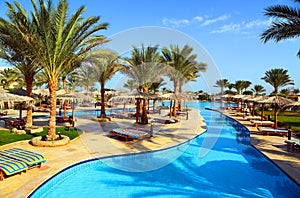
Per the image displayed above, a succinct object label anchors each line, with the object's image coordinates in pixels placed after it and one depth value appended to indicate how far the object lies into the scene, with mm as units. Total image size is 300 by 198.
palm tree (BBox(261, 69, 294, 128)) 31594
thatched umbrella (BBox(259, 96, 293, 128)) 16500
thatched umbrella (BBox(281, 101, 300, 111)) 11106
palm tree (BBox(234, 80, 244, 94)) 52031
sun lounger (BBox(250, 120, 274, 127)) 17814
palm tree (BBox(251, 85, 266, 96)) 51247
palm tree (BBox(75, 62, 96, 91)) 40719
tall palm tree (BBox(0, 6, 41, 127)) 10469
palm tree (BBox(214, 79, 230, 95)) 60594
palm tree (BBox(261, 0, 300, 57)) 9734
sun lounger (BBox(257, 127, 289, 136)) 14541
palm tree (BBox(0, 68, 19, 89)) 40106
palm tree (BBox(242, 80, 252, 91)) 51988
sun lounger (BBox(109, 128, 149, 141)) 12115
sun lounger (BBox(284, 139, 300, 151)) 10998
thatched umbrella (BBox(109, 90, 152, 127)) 15364
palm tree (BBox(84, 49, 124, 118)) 20031
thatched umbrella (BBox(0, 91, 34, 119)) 9334
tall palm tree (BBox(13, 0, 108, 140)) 10267
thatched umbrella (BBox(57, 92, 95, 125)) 16141
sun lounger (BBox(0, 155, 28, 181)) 6602
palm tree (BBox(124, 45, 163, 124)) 18109
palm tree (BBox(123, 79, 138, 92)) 52906
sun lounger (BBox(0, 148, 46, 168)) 7336
